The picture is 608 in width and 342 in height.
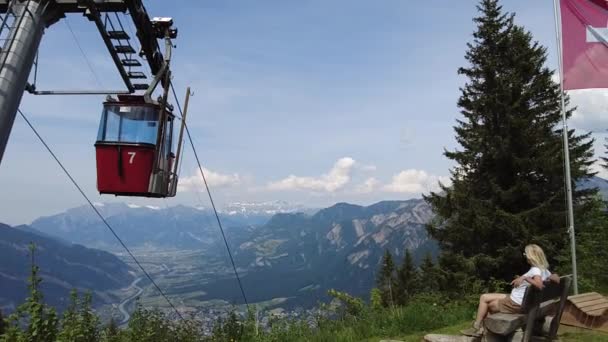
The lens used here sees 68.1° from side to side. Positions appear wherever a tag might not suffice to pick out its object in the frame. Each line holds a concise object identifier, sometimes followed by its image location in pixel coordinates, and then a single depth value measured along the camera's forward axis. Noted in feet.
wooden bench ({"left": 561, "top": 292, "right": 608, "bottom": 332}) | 27.76
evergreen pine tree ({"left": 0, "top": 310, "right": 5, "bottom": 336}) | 28.49
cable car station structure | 33.37
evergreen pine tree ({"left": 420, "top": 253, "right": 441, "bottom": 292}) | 73.87
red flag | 32.76
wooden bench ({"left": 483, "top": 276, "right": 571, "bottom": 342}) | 20.68
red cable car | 37.14
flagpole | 31.17
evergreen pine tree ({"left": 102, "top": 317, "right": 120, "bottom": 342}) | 29.29
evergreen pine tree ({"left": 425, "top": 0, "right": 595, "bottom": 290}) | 69.00
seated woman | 22.24
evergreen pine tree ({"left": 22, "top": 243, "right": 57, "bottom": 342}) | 24.80
